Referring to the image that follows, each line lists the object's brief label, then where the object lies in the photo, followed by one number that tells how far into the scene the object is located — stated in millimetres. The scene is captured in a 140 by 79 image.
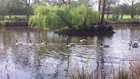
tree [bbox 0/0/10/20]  34224
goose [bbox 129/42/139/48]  11587
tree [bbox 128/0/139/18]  33429
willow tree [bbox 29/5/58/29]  18754
